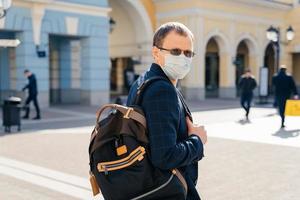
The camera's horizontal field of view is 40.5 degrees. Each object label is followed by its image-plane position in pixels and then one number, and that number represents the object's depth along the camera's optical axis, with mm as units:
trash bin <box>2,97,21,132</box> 11172
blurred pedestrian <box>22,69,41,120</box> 14100
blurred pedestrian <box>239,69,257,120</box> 14492
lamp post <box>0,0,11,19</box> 9086
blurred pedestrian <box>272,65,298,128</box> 11734
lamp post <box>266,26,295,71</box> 20011
